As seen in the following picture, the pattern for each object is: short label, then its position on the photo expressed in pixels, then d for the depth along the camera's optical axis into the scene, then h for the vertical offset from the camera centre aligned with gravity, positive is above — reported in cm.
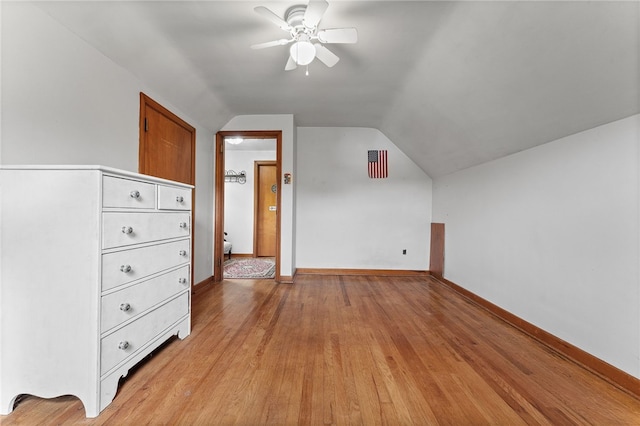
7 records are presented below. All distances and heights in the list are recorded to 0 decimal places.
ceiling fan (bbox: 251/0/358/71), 157 +121
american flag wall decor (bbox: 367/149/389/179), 391 +77
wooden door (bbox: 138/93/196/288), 221 +68
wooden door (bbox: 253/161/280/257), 548 +10
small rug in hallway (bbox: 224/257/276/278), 391 -97
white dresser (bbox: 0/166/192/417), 113 -32
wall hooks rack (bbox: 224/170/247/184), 544 +79
